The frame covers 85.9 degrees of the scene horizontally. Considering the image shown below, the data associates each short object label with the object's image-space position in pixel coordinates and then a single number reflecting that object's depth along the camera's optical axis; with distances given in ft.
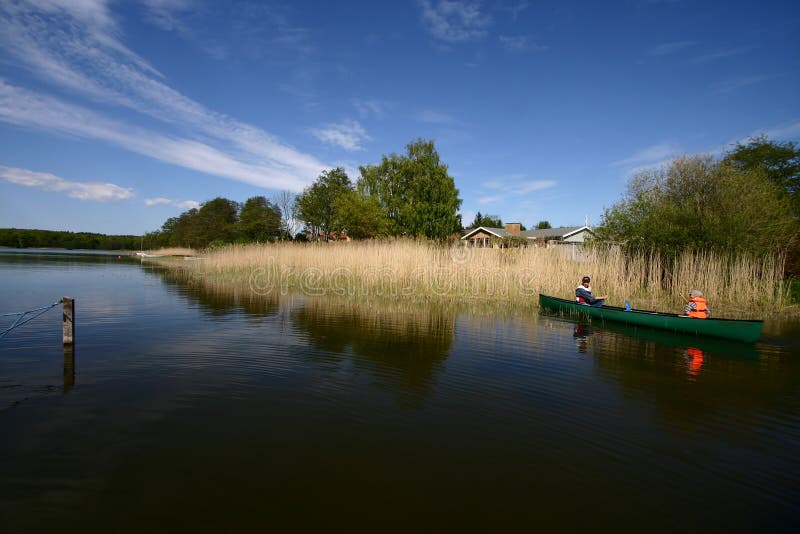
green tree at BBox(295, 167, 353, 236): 110.63
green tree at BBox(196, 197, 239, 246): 152.97
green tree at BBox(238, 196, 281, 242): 128.88
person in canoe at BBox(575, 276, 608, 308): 36.94
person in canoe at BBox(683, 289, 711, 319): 29.68
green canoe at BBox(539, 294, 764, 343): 27.66
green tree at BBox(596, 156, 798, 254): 49.73
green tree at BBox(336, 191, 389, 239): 96.48
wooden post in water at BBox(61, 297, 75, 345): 20.97
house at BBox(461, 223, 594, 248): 148.87
